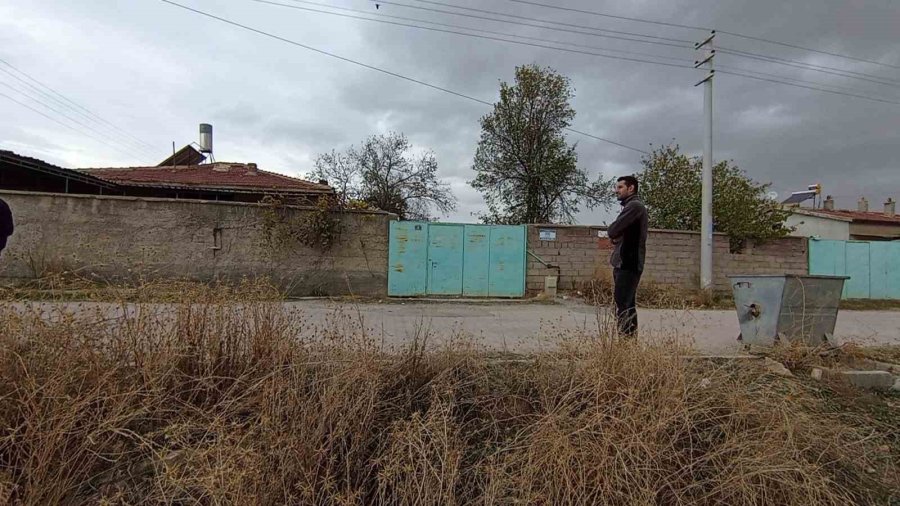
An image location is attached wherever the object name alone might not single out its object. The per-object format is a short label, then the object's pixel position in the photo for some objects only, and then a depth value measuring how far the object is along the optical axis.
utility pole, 11.36
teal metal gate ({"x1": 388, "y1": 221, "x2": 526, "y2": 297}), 11.02
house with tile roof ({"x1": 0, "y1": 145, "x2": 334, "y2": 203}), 12.60
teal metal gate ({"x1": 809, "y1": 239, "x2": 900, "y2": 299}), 13.41
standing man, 4.07
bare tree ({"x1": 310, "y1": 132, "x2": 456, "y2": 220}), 27.78
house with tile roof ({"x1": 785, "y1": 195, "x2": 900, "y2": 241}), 24.38
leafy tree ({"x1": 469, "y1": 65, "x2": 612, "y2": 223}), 18.44
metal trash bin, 4.61
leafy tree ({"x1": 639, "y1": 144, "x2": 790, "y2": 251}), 13.16
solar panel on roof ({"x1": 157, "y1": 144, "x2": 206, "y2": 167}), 24.16
